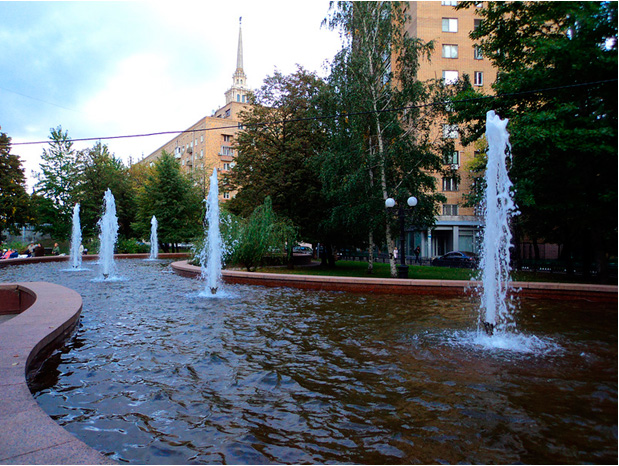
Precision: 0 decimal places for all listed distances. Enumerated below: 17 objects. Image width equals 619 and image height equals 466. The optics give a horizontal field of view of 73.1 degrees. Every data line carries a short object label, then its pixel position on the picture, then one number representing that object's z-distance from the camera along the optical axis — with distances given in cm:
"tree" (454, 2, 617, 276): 1228
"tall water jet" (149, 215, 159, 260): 3469
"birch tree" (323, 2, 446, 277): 1856
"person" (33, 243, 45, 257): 2875
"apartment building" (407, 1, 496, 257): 3797
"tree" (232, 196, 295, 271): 1714
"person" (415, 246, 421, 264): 3232
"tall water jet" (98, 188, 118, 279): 1708
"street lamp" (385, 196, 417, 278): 1376
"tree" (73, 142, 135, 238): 4079
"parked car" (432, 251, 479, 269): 2741
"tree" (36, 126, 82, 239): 3941
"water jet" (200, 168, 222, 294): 1237
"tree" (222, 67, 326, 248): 2341
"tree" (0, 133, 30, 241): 3547
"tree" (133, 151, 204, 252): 3844
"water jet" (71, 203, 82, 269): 2184
